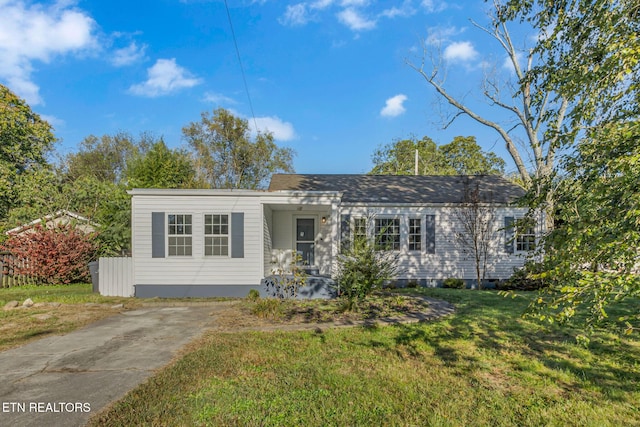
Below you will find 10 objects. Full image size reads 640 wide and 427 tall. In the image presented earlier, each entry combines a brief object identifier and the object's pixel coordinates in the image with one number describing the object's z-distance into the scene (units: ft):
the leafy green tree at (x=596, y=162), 7.44
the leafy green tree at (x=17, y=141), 66.59
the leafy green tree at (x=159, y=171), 65.72
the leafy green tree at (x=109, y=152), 113.60
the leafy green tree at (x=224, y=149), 96.63
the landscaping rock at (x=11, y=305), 27.14
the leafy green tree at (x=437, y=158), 110.93
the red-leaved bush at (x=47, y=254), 40.98
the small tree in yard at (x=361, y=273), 24.52
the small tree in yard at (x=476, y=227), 41.24
